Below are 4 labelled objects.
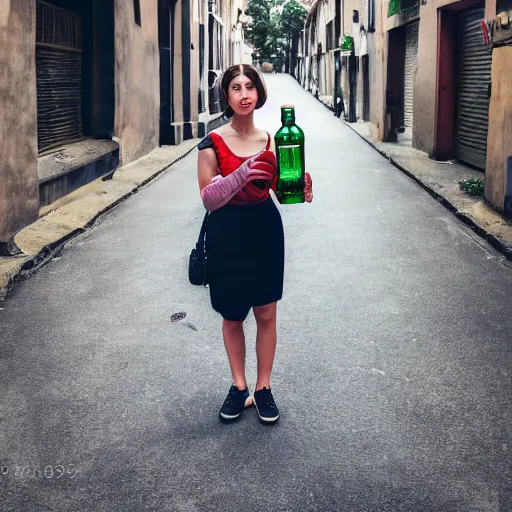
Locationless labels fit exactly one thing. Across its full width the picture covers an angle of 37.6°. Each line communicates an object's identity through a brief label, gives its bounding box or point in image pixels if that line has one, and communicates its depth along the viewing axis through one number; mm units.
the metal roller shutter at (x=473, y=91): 13508
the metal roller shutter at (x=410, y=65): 19453
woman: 3461
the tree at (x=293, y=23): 72688
